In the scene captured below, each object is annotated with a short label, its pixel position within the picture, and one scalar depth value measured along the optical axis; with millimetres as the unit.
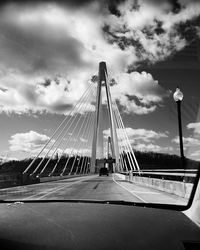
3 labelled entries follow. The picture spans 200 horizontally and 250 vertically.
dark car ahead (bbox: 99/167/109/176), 37298
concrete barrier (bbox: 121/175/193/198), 2397
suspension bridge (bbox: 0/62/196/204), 7043
